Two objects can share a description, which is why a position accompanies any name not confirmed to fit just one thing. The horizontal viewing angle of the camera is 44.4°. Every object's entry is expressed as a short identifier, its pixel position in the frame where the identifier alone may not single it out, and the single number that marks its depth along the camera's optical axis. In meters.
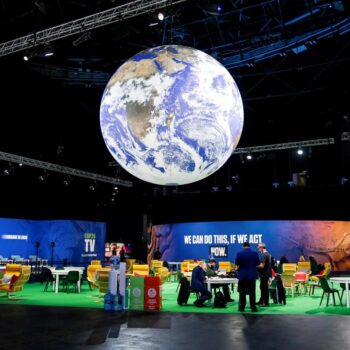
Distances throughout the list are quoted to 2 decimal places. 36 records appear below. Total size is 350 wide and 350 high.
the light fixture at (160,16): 10.34
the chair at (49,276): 13.72
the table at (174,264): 21.30
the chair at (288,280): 11.89
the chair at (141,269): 12.86
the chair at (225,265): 15.90
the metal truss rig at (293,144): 19.25
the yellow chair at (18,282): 10.96
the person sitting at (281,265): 15.91
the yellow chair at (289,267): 14.55
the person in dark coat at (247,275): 9.06
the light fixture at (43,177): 20.92
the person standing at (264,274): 10.16
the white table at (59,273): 12.98
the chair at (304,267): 14.45
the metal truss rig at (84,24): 10.54
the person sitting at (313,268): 15.39
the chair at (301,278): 12.38
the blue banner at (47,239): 21.09
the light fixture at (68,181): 22.31
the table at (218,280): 10.15
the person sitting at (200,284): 9.95
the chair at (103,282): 10.42
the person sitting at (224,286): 10.83
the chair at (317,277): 12.99
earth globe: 5.46
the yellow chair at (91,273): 12.79
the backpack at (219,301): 9.73
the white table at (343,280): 9.34
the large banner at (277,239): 21.53
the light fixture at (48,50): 12.28
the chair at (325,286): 9.59
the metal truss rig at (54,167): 18.52
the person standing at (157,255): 22.31
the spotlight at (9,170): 19.66
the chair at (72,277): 12.77
